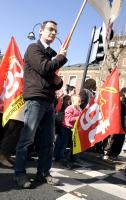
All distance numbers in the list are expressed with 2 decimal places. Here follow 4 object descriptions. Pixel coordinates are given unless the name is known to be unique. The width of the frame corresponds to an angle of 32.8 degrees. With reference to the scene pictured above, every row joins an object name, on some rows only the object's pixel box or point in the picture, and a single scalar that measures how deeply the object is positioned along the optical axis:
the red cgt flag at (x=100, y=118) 2.98
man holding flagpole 2.35
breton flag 3.28
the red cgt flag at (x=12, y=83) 2.87
